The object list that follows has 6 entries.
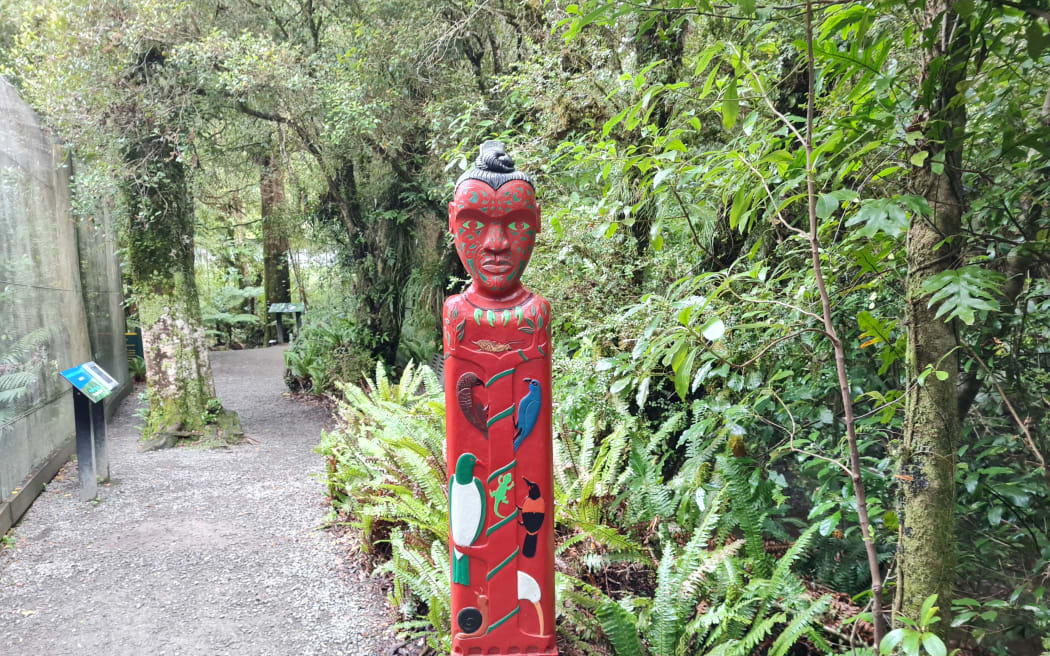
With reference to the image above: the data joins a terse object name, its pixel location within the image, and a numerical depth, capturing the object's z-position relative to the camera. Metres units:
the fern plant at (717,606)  2.45
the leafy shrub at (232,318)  15.99
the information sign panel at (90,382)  5.26
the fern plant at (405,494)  3.39
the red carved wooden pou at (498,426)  2.57
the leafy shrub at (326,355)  10.27
